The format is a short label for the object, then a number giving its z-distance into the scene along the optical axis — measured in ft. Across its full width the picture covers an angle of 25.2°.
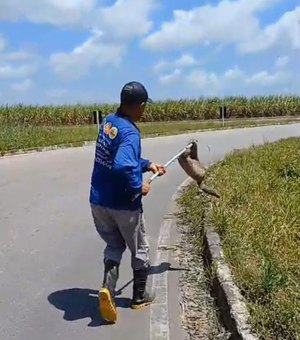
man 17.42
